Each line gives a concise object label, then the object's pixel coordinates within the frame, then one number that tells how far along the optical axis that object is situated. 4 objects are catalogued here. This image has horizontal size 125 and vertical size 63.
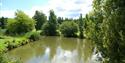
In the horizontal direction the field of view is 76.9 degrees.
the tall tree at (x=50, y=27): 19.41
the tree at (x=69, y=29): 18.03
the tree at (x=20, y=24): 17.00
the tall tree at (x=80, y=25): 17.25
